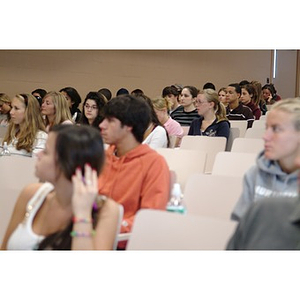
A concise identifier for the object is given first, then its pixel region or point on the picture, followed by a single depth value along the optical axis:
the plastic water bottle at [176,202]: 2.14
